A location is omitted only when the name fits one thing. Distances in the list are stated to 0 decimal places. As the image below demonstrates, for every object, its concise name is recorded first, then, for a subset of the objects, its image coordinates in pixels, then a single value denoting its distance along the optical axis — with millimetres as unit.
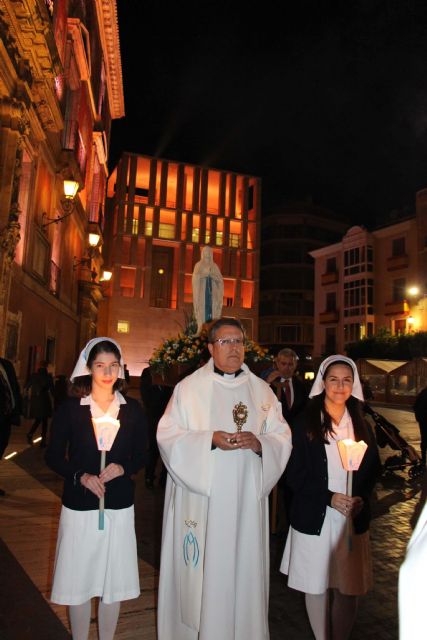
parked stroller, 9422
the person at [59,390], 13430
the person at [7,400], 6767
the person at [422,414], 9039
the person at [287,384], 6363
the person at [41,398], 10898
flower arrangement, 7844
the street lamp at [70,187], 13758
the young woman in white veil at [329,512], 3127
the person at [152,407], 7930
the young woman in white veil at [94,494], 2963
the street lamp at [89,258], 22211
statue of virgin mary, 10773
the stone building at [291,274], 65625
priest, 2994
